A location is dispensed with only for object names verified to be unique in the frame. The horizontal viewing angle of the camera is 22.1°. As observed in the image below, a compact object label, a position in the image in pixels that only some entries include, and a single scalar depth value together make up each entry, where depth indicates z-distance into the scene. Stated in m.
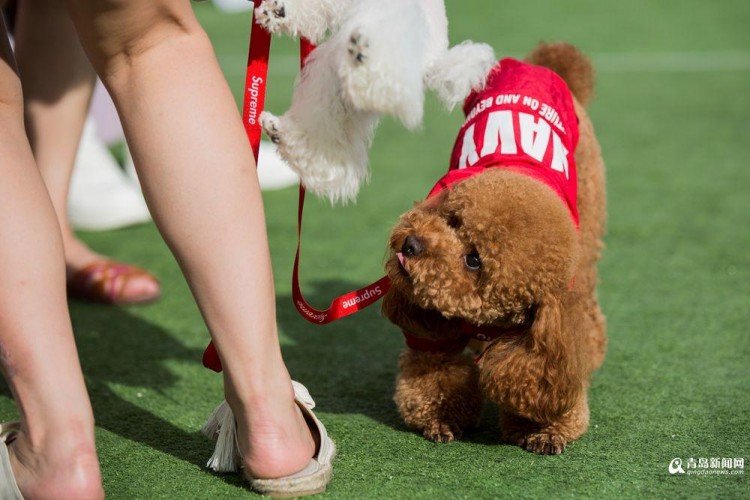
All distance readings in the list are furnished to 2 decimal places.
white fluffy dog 1.57
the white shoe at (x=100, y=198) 2.60
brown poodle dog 1.67
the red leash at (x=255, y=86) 1.65
